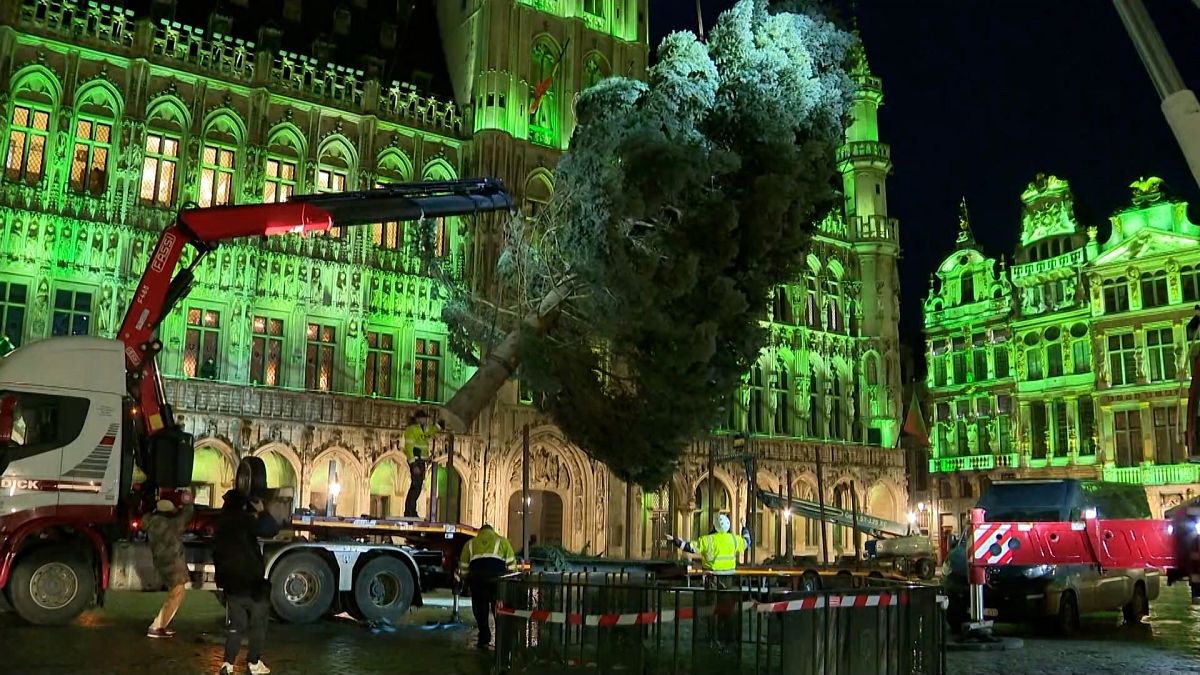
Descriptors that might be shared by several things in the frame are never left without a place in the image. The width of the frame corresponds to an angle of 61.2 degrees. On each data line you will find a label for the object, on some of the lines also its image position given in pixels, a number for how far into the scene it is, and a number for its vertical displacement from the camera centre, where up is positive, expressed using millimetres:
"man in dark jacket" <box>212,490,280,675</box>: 8797 -615
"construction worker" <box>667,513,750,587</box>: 12117 -448
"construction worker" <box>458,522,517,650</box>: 11859 -690
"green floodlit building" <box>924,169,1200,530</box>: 36781 +6436
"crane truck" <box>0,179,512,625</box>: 11984 +186
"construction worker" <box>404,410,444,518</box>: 18125 +876
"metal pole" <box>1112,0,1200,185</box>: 4504 +1962
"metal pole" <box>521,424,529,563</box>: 18669 +260
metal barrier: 8367 -1017
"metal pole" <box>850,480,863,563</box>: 26378 -778
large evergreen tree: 17781 +5074
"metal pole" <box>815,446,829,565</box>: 27738 -673
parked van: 14523 -911
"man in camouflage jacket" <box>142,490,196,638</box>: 11516 -531
